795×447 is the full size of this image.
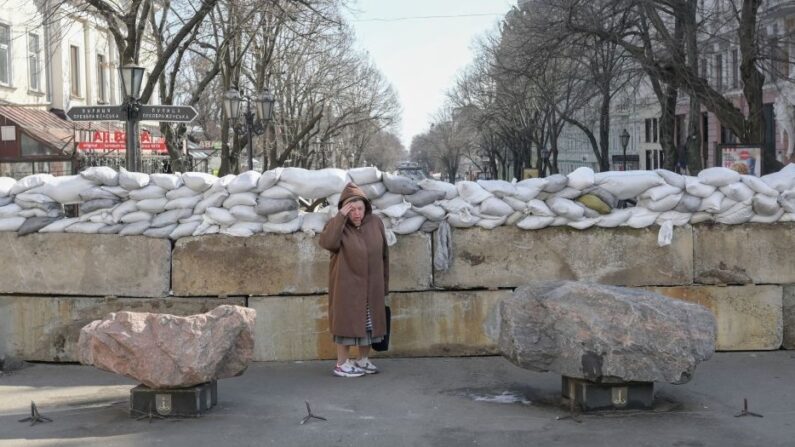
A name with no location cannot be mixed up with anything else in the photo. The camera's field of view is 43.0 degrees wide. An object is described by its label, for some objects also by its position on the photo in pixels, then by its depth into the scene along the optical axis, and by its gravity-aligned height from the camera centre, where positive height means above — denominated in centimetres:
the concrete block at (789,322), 863 -107
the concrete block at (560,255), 846 -45
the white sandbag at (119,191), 846 +18
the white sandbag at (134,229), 834 -14
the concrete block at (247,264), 833 -46
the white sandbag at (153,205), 840 +5
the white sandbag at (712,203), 843 -3
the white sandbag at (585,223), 839 -18
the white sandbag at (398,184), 839 +18
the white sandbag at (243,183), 834 +22
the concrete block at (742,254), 852 -47
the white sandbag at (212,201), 840 +7
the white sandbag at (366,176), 840 +26
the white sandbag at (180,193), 847 +15
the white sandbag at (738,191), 845 +6
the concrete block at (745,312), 852 -96
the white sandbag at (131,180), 841 +26
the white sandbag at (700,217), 851 -15
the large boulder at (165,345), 632 -84
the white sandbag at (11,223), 842 -7
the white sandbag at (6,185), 863 +25
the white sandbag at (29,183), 859 +27
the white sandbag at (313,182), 837 +21
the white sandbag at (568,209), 835 -6
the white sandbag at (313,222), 833 -12
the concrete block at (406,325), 839 -99
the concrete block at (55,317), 835 -86
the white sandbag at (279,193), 836 +13
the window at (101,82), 3547 +463
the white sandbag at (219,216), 828 -5
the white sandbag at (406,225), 834 -16
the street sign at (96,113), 1200 +120
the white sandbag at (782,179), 862 +16
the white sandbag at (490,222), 845 -15
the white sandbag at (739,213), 848 -12
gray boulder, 631 -84
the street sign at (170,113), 1238 +121
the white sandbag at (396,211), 831 -4
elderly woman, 756 -51
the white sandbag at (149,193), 842 +16
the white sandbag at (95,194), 841 +15
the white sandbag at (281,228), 833 -16
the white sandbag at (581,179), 848 +19
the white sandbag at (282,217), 835 -7
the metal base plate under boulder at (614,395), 652 -126
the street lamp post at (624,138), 4428 +279
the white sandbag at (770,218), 850 -17
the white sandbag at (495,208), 843 -3
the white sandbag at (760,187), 846 +9
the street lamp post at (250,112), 2260 +233
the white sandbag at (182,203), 842 +7
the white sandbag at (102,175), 847 +31
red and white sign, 2580 +187
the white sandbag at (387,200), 841 +5
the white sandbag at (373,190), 836 +14
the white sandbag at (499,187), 847 +14
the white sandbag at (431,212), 840 -6
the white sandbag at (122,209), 839 +2
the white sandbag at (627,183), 852 +15
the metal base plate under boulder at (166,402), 649 -123
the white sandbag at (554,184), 842 +15
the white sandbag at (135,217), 840 -5
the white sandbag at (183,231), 831 -17
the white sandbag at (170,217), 840 -5
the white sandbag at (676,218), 848 -15
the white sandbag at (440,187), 855 +15
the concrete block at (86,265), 835 -43
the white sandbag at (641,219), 845 -15
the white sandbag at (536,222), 839 -16
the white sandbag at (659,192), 843 +7
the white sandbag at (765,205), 841 -6
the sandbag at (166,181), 843 +25
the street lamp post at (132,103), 1274 +138
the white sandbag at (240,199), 831 +8
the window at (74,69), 3266 +469
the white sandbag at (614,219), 844 -15
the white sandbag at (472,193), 849 +10
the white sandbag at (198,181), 844 +25
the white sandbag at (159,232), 833 -18
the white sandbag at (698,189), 848 +9
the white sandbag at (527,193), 842 +9
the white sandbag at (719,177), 851 +18
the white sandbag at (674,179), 853 +18
